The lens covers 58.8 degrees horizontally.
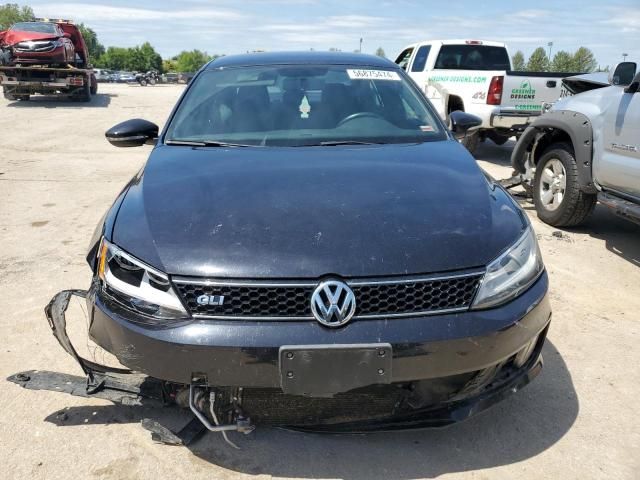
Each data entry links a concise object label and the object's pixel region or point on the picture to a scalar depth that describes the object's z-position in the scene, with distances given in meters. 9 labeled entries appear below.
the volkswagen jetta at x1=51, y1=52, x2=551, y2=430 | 2.04
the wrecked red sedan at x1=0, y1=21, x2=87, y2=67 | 16.97
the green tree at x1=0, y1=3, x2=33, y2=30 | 102.95
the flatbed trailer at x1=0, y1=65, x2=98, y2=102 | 16.83
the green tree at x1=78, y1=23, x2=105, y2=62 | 123.56
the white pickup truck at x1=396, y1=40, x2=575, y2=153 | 8.84
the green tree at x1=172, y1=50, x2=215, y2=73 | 149.12
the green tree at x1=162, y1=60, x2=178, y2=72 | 144.25
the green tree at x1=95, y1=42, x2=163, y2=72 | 135.50
